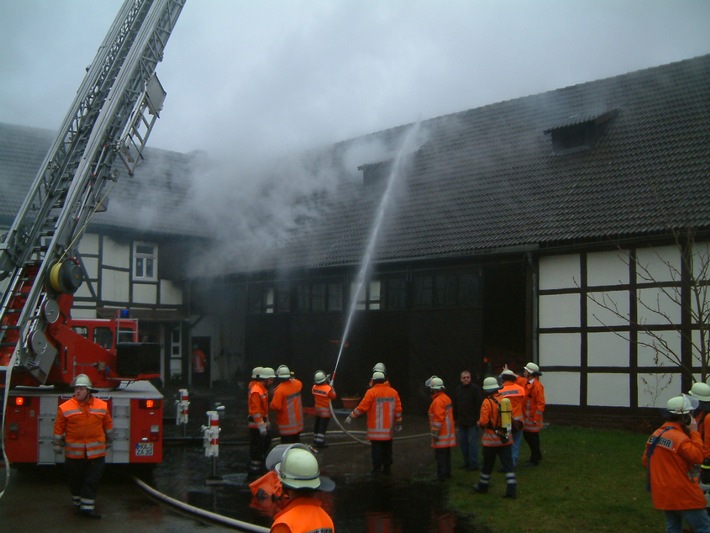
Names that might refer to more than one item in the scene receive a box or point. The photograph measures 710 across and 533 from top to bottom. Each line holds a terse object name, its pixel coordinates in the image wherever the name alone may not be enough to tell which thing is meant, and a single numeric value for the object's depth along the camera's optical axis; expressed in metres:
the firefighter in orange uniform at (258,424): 10.52
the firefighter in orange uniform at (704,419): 6.66
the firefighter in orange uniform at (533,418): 10.64
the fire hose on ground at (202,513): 7.57
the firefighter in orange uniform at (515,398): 9.68
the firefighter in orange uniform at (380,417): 10.44
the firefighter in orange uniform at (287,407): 10.62
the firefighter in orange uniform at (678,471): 5.93
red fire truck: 9.47
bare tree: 12.88
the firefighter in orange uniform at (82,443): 8.11
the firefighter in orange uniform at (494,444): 8.88
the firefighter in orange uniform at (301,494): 3.48
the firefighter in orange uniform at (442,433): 9.95
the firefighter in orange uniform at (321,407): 12.24
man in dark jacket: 10.54
